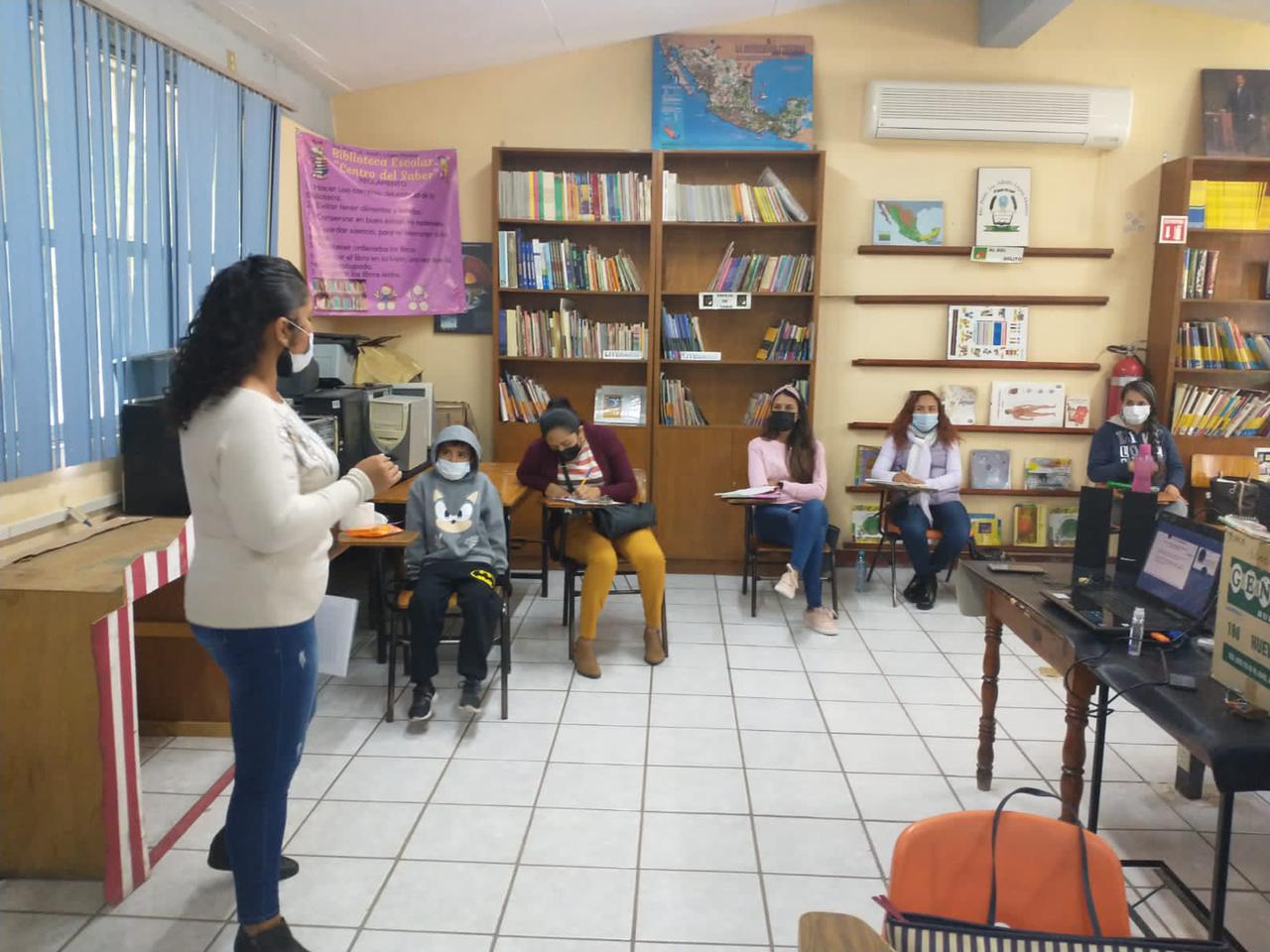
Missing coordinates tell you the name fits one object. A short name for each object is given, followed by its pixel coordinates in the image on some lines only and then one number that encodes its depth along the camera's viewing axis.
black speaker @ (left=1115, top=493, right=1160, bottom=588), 2.61
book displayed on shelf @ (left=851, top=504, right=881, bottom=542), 5.70
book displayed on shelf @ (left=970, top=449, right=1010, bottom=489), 5.63
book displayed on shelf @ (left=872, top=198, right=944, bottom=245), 5.45
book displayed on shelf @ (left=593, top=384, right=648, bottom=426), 5.49
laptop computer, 2.29
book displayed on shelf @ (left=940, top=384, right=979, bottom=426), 5.62
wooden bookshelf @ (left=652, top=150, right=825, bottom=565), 5.41
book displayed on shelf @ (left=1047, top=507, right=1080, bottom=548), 5.61
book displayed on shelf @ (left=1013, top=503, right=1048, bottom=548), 5.62
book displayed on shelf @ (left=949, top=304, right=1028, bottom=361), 5.50
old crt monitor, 4.54
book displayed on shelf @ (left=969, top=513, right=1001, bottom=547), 5.64
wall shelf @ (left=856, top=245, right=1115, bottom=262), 5.41
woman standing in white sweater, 1.79
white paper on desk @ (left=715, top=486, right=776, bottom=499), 4.59
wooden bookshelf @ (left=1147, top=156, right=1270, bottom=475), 5.23
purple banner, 5.14
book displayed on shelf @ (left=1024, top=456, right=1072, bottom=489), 5.62
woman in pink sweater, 4.66
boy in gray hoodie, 3.42
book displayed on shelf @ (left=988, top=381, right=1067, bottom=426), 5.57
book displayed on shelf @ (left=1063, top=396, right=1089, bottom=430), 5.57
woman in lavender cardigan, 4.93
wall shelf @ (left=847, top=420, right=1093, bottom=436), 5.57
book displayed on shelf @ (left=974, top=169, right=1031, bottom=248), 5.39
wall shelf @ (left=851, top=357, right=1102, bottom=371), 5.52
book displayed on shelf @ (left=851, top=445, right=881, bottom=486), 5.60
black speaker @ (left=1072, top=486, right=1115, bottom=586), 2.79
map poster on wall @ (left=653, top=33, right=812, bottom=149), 5.31
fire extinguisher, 5.33
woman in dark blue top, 4.87
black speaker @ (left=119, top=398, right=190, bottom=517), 3.21
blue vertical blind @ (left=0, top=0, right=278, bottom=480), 2.68
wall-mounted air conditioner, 5.22
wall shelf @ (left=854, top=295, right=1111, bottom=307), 5.45
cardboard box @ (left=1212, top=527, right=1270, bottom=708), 1.79
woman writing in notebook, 3.99
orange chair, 1.40
